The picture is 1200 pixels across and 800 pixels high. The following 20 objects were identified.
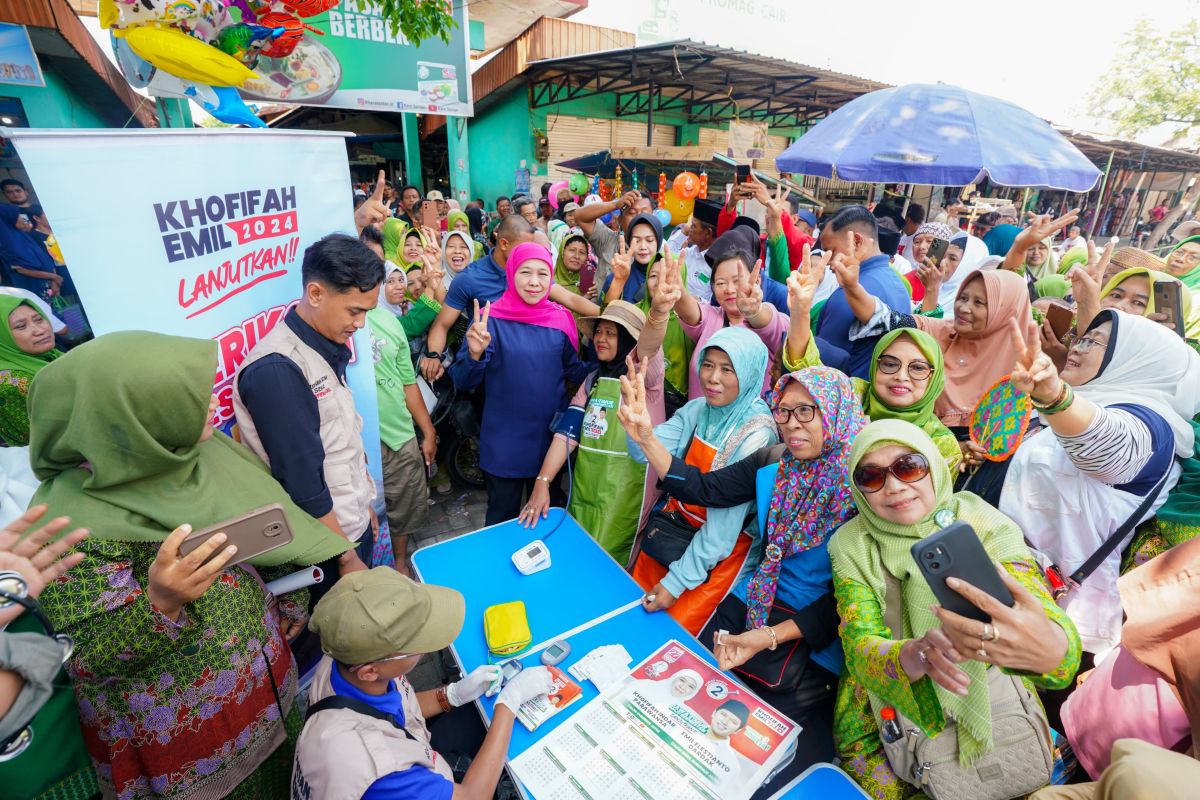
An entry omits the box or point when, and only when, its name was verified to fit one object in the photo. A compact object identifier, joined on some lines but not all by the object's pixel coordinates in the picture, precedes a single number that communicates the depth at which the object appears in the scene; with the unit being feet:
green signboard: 27.37
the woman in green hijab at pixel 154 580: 4.14
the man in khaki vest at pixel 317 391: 5.94
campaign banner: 4.92
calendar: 4.79
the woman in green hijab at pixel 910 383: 7.08
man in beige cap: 4.18
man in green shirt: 10.02
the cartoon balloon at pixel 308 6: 14.93
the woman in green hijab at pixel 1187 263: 13.42
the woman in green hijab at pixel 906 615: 4.43
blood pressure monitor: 7.49
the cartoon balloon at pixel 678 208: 20.80
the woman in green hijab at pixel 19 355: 8.13
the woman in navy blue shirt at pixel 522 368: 9.61
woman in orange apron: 6.98
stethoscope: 3.27
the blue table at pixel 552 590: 6.28
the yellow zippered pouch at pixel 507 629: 6.15
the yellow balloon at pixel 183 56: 10.71
